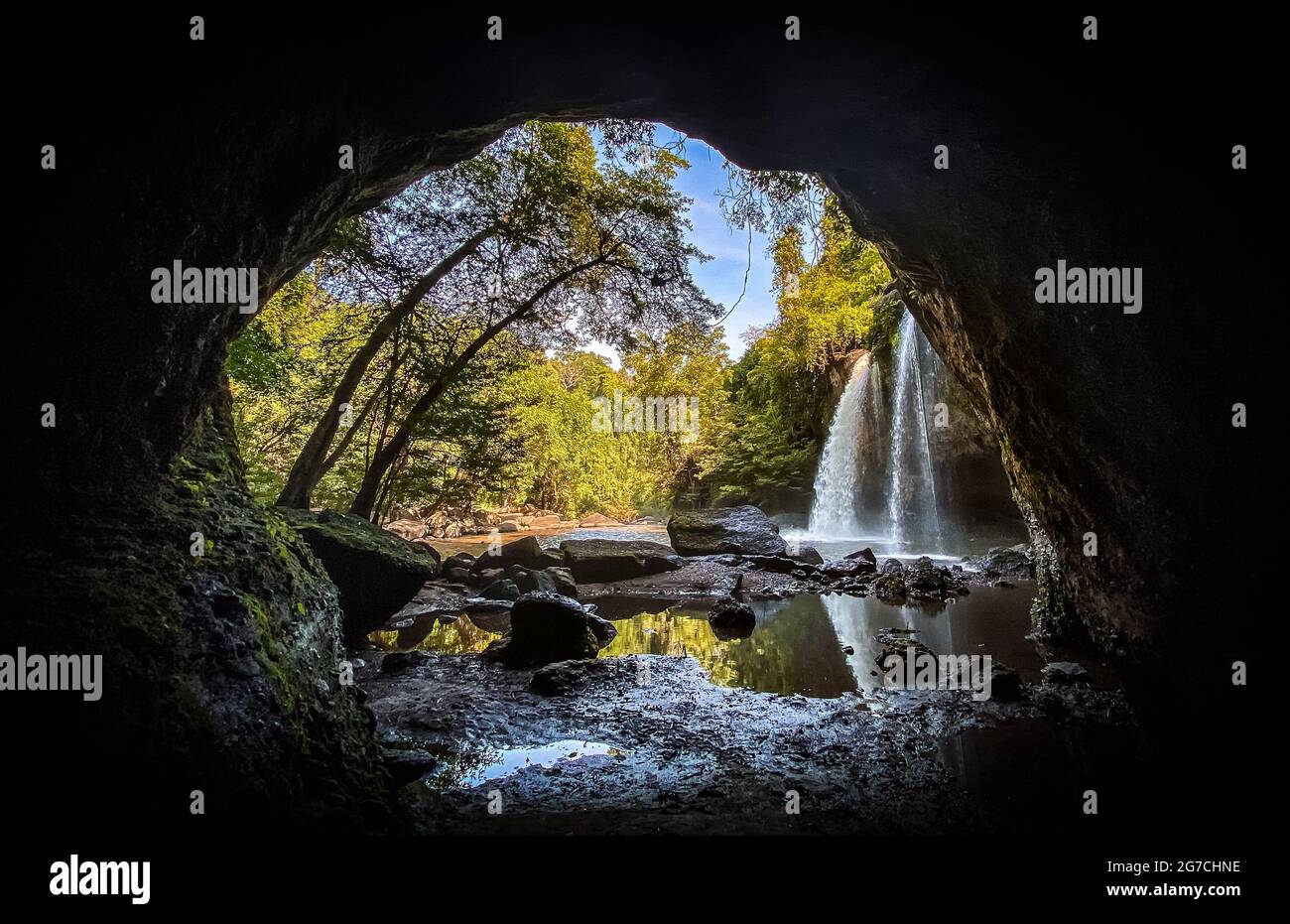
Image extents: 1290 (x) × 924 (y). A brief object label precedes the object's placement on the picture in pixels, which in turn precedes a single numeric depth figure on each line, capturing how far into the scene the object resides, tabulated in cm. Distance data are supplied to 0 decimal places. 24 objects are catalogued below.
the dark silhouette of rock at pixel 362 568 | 660
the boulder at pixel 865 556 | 1255
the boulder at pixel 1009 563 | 1158
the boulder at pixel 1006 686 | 482
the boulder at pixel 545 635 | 615
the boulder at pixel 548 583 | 1059
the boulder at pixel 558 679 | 521
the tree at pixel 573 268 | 948
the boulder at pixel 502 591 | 1009
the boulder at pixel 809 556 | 1354
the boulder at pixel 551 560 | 1275
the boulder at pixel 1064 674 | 514
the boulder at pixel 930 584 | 968
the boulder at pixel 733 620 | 775
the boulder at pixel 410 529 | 2221
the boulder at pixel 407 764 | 344
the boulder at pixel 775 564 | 1273
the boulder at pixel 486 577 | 1154
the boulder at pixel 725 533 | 1463
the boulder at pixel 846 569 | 1189
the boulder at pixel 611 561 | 1236
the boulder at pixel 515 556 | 1255
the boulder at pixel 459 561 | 1261
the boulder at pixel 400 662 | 592
